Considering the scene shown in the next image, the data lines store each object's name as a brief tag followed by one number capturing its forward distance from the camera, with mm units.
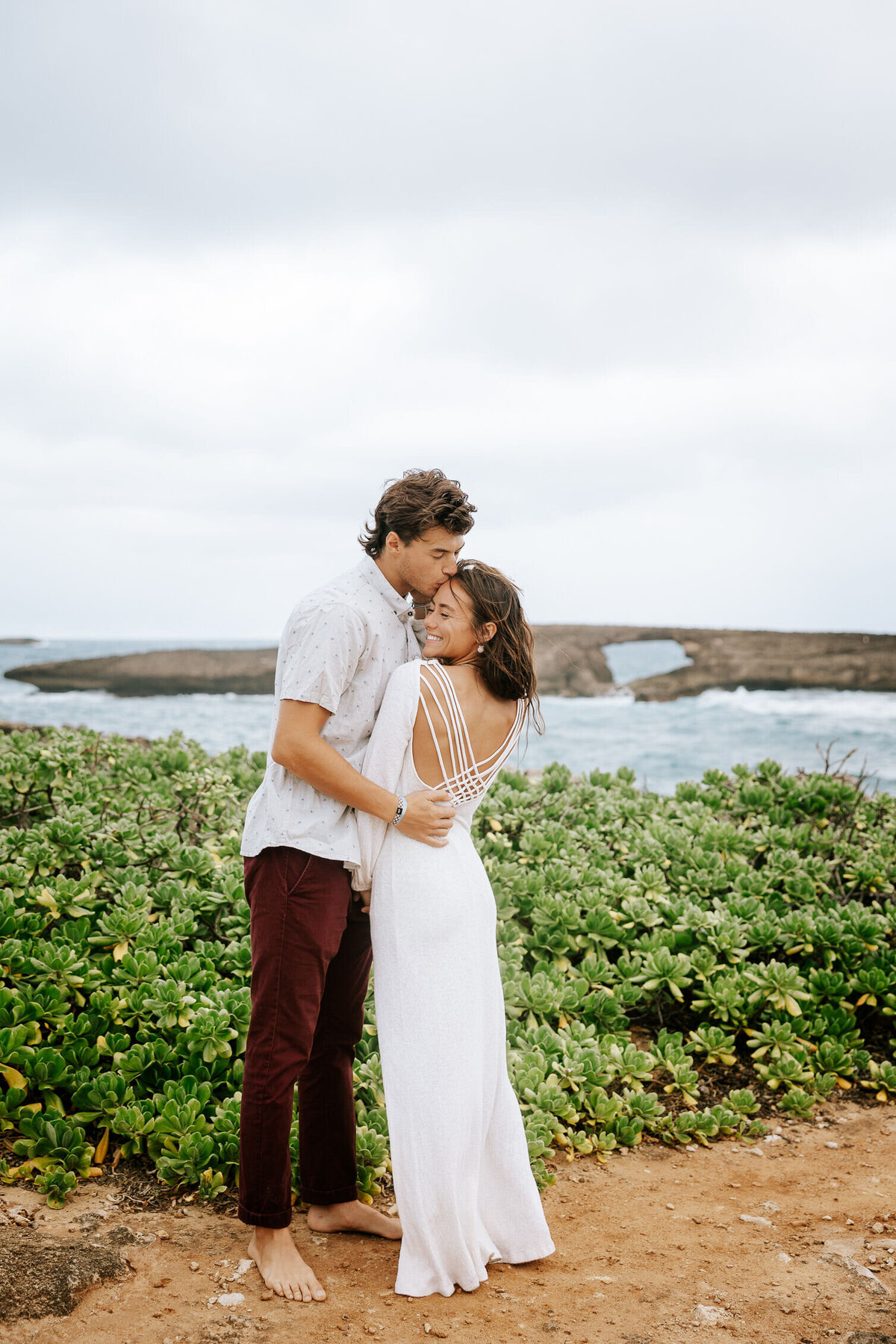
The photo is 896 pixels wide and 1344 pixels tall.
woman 2594
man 2508
